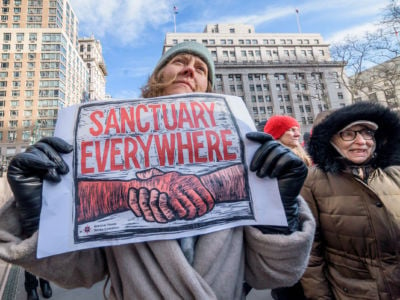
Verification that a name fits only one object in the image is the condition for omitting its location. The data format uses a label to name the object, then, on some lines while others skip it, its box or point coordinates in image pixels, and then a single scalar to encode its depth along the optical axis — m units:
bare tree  10.80
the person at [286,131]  2.83
